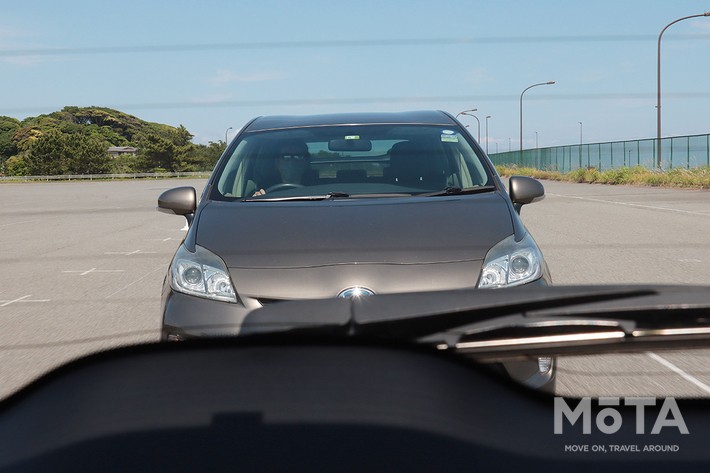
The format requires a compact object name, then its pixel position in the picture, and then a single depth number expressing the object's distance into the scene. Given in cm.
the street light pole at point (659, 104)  3803
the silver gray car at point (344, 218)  378
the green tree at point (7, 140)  12511
